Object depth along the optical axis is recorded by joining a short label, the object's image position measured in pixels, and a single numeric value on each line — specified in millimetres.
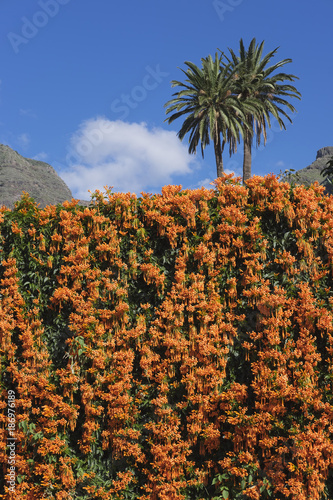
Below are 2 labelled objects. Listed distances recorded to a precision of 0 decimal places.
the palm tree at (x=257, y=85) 27547
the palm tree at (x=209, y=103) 25016
